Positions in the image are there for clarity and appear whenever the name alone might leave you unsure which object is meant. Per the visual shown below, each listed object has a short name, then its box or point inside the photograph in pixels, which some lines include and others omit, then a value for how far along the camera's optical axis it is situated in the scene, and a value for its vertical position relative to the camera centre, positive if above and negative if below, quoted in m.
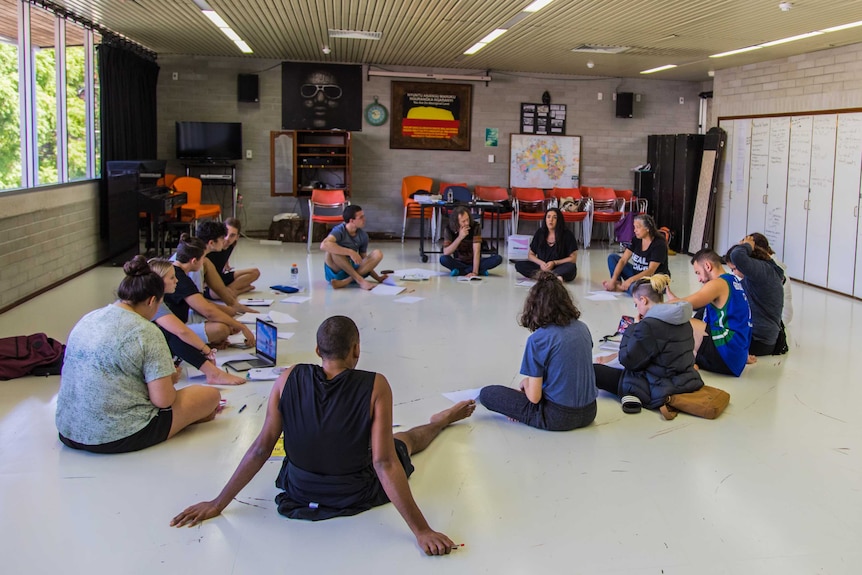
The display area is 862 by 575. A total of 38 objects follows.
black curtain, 10.37 +1.10
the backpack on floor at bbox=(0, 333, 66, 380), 5.20 -1.13
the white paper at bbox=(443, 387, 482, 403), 4.94 -1.24
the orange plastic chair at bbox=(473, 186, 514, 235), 13.64 -0.04
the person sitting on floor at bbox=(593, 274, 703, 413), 4.56 -0.89
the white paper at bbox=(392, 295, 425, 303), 8.07 -1.08
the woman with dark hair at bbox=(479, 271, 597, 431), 4.13 -0.87
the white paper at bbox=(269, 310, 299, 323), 7.01 -1.13
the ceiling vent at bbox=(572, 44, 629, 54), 10.60 +1.90
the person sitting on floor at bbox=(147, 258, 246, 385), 4.63 -0.92
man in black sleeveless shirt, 2.98 -0.92
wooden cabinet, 13.07 +0.43
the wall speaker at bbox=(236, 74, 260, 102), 13.05 +1.57
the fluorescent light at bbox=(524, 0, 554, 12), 7.54 +1.76
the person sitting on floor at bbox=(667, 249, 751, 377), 5.31 -0.79
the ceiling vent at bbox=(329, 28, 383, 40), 10.13 +1.92
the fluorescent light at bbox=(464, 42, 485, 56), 10.73 +1.93
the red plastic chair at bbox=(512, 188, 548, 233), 13.06 -0.19
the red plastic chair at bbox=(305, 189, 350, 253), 12.19 -0.24
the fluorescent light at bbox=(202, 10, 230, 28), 8.87 +1.88
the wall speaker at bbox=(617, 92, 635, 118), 14.14 +1.58
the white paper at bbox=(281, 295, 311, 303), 7.95 -1.09
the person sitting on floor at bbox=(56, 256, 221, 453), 3.65 -0.87
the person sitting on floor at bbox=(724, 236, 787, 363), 5.86 -0.65
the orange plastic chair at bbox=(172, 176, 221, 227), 12.04 -0.19
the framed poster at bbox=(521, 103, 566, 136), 14.05 +1.28
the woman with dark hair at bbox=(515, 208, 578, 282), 9.12 -0.62
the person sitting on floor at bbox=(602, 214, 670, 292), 8.15 -0.64
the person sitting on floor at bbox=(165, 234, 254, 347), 5.52 -0.81
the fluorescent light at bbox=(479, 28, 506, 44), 9.46 +1.88
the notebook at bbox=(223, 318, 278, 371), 5.34 -1.08
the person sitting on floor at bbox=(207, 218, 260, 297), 7.43 -0.84
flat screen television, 12.71 +0.69
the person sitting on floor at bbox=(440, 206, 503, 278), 9.55 -0.67
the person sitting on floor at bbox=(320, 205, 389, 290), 8.44 -0.68
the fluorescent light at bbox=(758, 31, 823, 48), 8.79 +1.77
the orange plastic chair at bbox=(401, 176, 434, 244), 13.63 +0.08
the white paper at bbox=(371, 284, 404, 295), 8.49 -1.05
